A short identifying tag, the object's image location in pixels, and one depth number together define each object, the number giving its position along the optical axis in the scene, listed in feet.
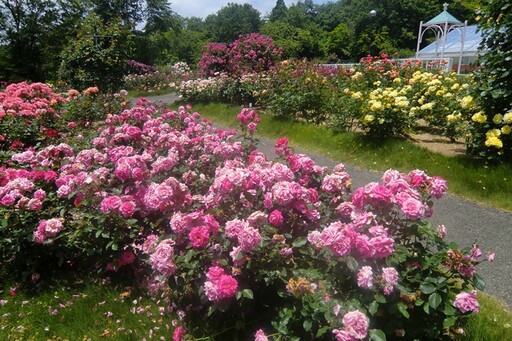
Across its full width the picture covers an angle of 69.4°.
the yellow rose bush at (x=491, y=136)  13.89
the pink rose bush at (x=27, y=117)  16.33
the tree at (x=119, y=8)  123.08
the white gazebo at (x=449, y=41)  54.95
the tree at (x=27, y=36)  82.12
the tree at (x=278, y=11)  273.58
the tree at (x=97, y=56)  33.60
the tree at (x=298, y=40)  143.95
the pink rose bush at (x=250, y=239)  5.33
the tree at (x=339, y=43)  158.71
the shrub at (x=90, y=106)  23.47
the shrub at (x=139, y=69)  80.33
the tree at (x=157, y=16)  138.41
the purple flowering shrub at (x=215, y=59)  44.73
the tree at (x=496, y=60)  14.01
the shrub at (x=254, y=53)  40.75
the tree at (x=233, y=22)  224.94
